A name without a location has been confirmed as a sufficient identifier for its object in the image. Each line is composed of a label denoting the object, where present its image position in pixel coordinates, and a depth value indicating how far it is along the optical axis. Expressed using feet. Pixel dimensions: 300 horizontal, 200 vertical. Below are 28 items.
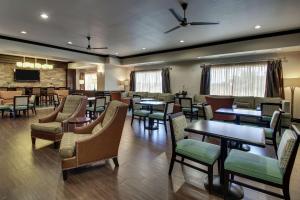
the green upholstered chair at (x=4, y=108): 17.74
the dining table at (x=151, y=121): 13.90
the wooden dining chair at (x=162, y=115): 12.70
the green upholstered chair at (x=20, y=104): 17.67
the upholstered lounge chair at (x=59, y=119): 9.46
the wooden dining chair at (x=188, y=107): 16.64
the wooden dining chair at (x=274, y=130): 8.05
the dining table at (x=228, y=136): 5.37
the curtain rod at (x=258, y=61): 16.71
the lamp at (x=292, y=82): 14.33
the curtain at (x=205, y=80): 20.82
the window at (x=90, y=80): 33.90
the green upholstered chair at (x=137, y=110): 14.14
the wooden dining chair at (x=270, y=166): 4.38
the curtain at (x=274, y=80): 16.64
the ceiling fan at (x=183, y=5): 8.73
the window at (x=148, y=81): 25.75
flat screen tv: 27.10
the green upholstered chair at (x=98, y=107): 15.99
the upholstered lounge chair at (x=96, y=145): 6.48
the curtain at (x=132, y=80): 28.21
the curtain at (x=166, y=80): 24.15
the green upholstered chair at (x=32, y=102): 19.85
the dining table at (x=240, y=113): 9.61
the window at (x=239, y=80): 17.90
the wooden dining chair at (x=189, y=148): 5.71
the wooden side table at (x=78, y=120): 9.45
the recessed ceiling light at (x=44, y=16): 11.12
